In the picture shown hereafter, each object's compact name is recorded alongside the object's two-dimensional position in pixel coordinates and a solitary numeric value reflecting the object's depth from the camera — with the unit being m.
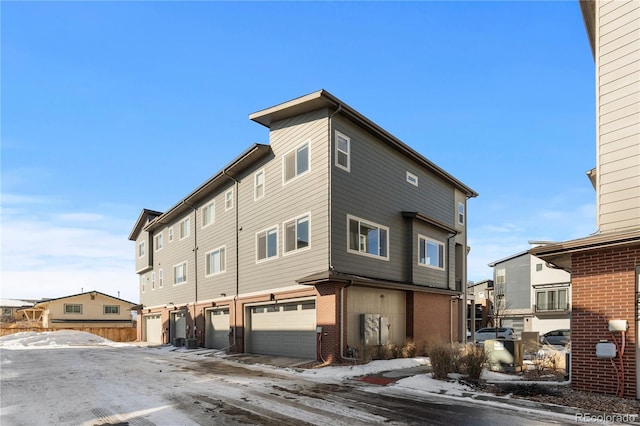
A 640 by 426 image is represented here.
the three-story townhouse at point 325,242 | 18.27
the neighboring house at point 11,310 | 88.34
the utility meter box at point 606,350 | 9.85
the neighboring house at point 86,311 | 57.53
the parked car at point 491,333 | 33.44
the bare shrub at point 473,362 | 12.41
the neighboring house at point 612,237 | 9.90
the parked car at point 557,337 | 28.77
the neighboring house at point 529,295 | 43.94
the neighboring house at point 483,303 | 56.09
